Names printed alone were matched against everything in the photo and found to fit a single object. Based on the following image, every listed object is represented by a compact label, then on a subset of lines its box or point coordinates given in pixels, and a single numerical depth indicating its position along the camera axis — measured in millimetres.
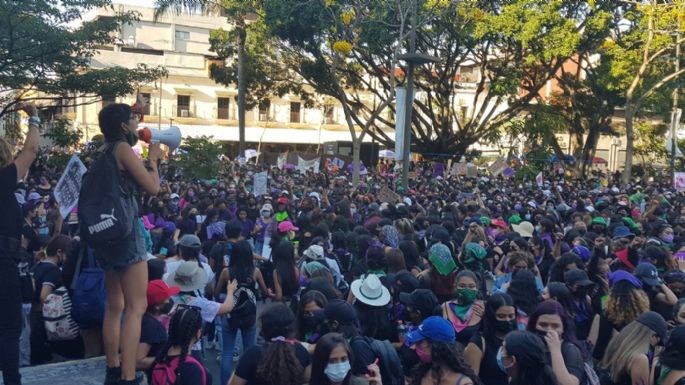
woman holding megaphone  3793
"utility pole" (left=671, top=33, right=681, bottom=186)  24789
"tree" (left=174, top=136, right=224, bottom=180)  20266
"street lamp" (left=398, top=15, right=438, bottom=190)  14595
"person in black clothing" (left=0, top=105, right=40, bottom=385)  3938
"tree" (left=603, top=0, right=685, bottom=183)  23316
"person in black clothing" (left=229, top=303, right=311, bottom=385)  3785
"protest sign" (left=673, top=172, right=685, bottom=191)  18109
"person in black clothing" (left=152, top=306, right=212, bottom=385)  3871
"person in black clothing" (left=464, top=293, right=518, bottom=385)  4586
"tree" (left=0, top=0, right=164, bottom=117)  14445
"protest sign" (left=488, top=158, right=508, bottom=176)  24911
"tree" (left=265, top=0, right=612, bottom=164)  24466
